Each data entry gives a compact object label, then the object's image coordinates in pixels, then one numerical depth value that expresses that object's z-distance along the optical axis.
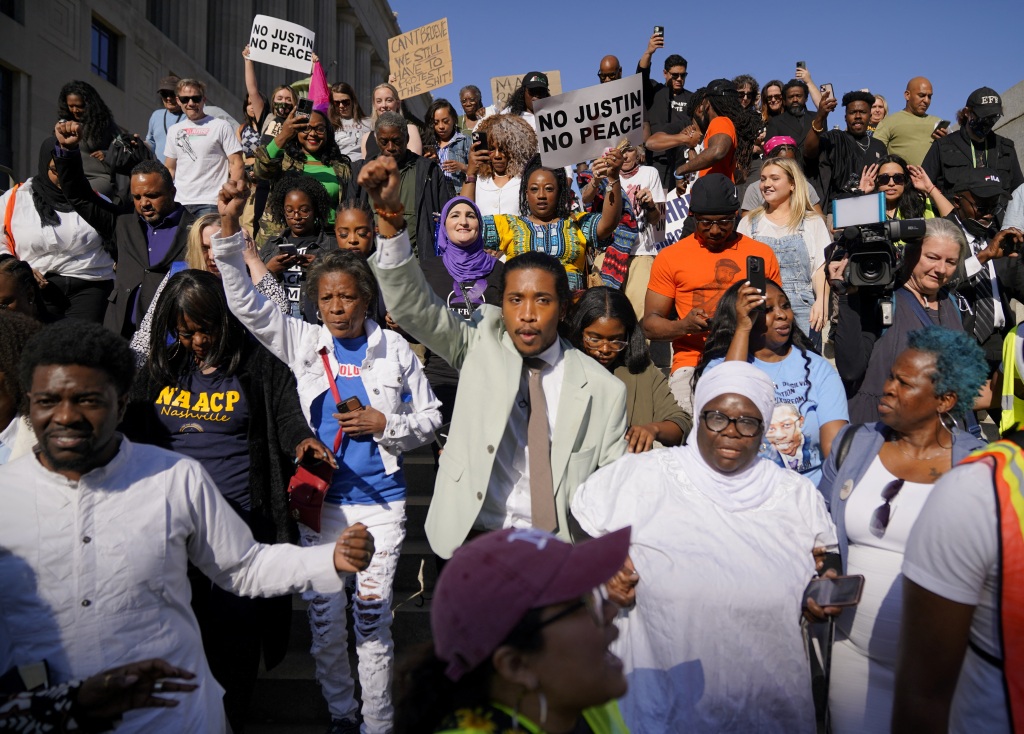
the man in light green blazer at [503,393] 3.59
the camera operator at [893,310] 4.97
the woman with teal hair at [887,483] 3.29
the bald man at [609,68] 10.30
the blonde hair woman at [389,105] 9.59
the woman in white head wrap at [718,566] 3.15
